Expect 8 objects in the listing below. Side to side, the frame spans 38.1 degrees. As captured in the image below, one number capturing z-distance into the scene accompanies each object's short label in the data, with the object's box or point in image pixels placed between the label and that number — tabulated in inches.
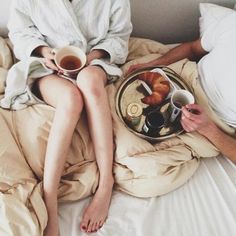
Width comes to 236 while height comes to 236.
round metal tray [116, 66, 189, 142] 42.4
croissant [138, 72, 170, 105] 43.3
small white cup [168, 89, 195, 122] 40.6
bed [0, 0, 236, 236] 38.2
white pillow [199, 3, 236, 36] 47.2
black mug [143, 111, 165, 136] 40.9
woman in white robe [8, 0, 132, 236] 38.5
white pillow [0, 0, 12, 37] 48.3
